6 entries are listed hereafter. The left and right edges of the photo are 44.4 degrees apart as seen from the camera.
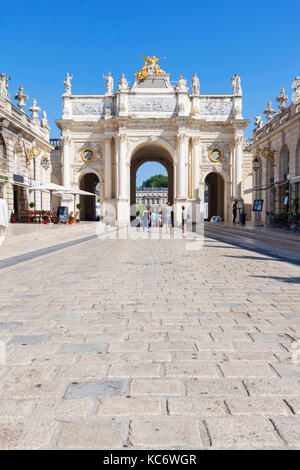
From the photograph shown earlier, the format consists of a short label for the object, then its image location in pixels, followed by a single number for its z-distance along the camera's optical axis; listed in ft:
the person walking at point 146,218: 83.44
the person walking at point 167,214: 71.36
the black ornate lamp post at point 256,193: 68.17
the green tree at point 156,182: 459.73
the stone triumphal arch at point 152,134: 110.63
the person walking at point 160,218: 93.15
